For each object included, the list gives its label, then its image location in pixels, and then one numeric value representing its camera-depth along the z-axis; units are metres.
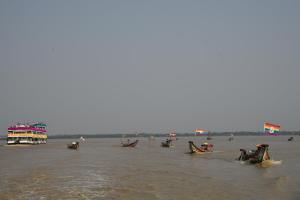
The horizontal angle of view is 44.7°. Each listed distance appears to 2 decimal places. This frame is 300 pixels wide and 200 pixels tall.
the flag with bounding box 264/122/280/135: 49.61
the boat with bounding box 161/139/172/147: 75.57
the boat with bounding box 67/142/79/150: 69.01
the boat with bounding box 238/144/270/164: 33.56
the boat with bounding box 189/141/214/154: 49.16
